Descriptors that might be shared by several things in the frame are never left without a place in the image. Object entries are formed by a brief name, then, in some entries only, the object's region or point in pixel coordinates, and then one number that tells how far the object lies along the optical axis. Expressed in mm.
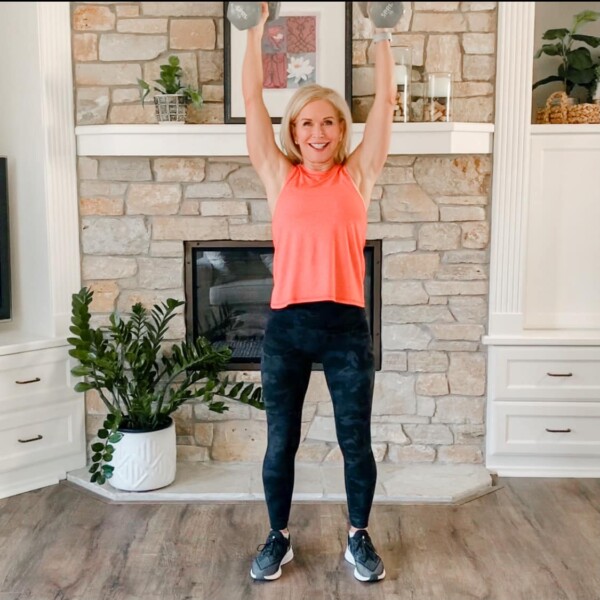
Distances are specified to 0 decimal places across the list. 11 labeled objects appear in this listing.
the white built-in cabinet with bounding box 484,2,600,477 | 3336
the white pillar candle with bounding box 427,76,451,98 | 3240
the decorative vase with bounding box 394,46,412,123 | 3217
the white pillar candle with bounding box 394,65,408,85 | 3209
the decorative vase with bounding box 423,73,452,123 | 3240
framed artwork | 3211
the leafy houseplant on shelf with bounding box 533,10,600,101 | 3365
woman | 2328
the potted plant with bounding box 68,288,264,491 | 3176
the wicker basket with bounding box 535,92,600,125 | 3383
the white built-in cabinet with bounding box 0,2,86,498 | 3246
